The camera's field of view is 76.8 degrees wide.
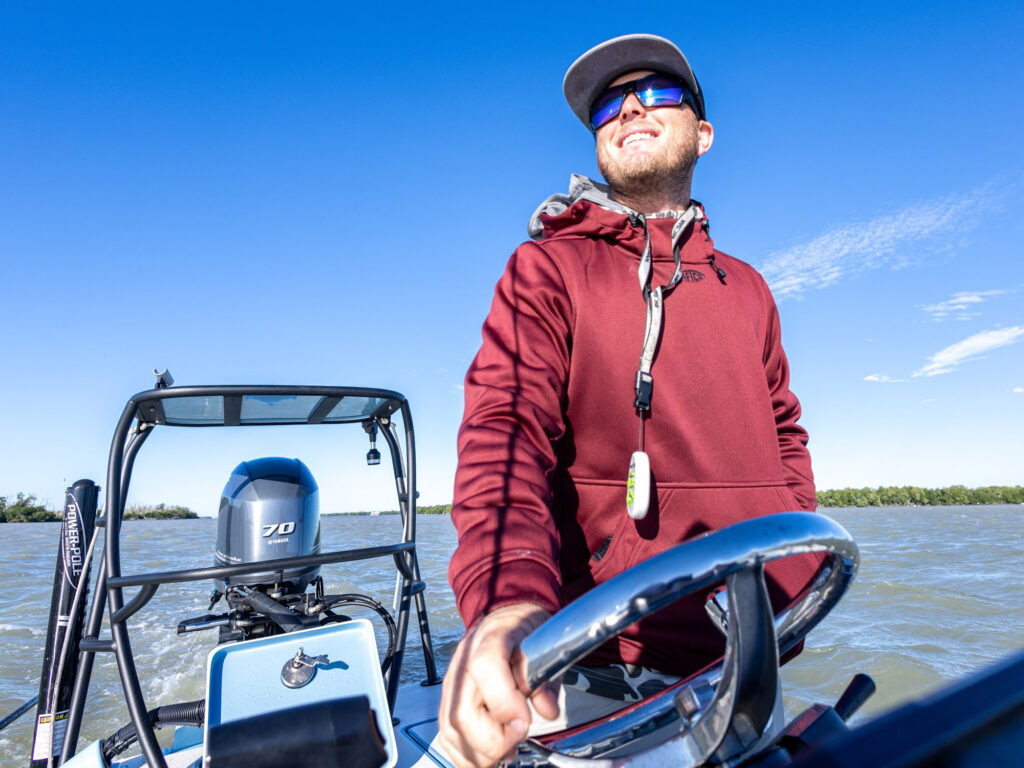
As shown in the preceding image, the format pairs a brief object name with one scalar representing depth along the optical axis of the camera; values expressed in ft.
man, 2.93
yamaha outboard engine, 9.03
